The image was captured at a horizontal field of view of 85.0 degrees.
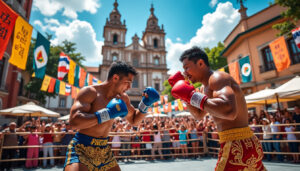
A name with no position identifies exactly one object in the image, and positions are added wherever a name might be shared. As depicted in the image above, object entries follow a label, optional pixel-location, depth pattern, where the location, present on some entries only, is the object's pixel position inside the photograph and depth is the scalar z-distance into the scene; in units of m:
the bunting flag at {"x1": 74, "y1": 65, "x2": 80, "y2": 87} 9.15
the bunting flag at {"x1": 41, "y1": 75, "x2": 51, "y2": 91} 10.75
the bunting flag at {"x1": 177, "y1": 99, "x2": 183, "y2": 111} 14.40
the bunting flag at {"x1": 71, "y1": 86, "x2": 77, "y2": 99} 12.64
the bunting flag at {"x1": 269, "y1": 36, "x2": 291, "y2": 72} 6.88
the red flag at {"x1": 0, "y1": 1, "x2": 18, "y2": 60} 4.10
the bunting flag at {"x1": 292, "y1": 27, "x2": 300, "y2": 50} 6.22
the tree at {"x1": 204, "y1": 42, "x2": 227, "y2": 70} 24.36
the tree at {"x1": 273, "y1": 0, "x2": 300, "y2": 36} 7.55
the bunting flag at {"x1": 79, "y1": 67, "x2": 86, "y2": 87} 9.73
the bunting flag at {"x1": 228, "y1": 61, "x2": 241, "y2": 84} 9.27
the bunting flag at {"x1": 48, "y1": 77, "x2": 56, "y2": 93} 11.13
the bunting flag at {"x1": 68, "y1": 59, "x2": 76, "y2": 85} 8.43
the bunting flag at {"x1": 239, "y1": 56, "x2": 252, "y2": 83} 8.64
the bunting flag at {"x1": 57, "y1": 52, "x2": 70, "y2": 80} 7.96
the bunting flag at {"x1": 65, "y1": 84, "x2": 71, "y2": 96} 12.20
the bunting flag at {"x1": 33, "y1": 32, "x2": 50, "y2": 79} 5.88
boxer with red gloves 1.45
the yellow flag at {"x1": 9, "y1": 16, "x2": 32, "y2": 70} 4.68
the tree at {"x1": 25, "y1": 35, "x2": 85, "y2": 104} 21.83
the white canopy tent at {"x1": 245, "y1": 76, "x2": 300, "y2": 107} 6.13
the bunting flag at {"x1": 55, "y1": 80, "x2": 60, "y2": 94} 11.68
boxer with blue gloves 1.82
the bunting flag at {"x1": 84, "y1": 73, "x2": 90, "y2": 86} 10.69
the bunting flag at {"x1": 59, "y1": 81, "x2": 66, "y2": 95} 11.68
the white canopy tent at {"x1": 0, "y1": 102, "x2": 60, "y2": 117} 8.57
